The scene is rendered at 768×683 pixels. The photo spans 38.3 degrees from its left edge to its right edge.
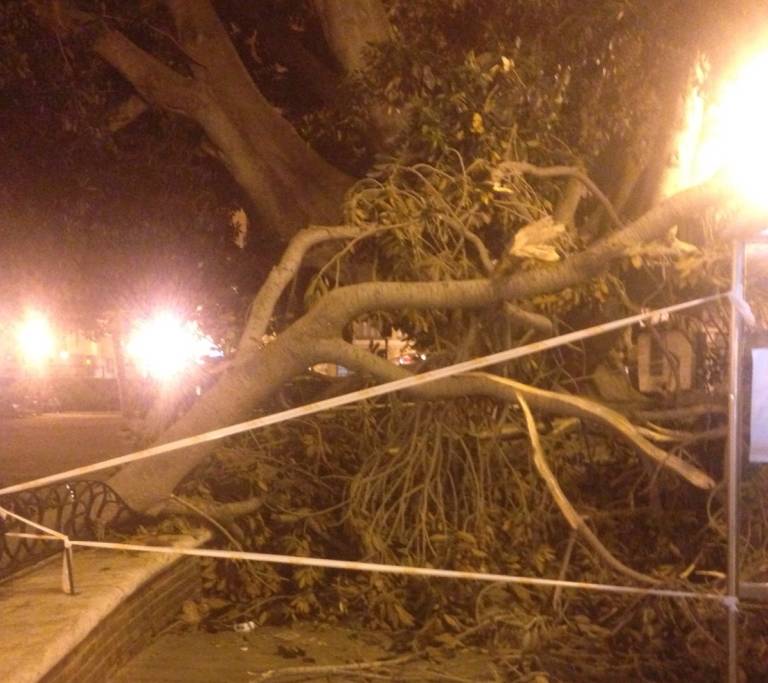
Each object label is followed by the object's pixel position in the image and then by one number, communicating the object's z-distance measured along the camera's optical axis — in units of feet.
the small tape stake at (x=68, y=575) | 19.56
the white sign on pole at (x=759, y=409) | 17.35
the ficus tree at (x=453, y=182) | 23.81
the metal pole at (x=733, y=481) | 17.15
